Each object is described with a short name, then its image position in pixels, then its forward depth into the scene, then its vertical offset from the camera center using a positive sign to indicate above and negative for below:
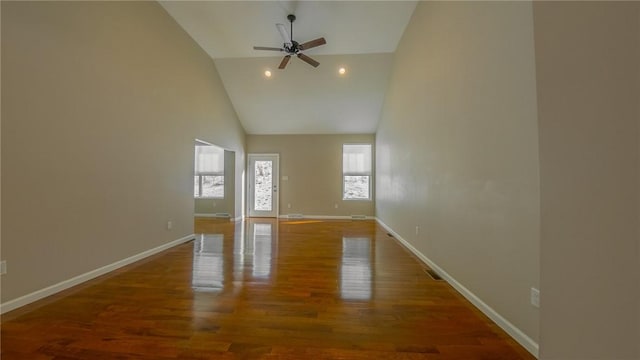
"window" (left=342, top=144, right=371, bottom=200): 7.67 +0.46
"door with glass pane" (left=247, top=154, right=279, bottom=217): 7.75 +0.07
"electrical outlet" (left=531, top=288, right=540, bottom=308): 1.49 -0.64
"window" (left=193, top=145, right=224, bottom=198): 7.95 +0.45
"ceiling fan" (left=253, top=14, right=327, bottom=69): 3.73 +2.18
